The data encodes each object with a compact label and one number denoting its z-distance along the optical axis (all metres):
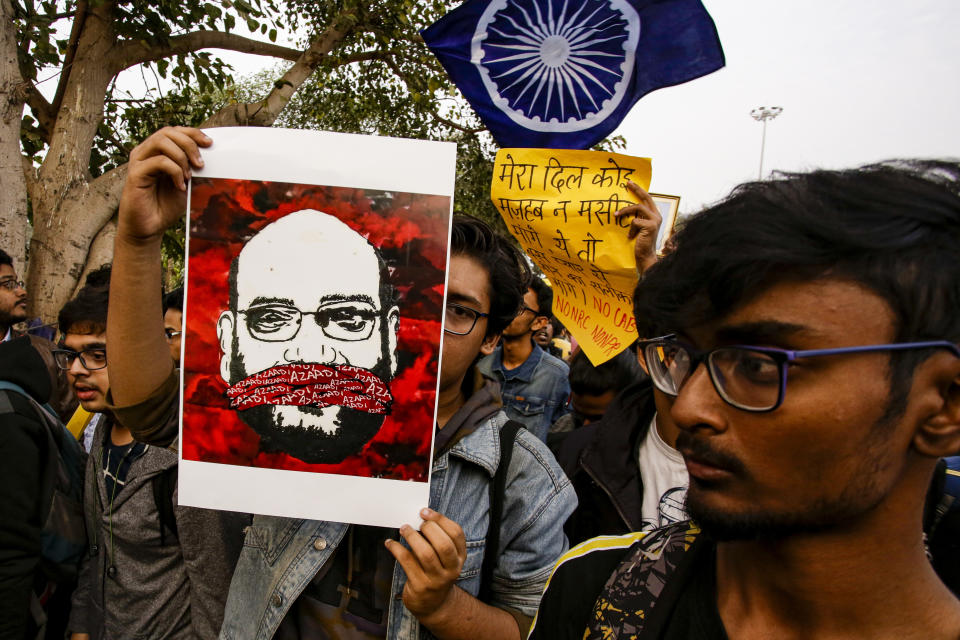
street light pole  26.02
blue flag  2.04
